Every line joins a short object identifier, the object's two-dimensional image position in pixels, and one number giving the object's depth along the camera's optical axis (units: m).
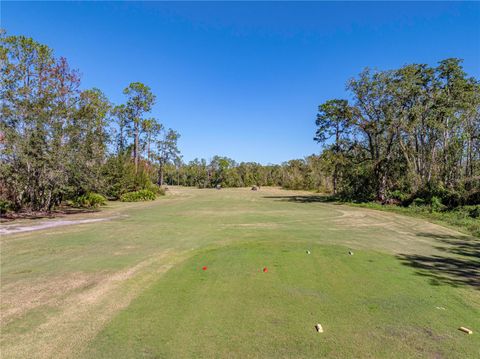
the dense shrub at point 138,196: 25.66
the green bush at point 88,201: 19.56
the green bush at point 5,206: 14.04
